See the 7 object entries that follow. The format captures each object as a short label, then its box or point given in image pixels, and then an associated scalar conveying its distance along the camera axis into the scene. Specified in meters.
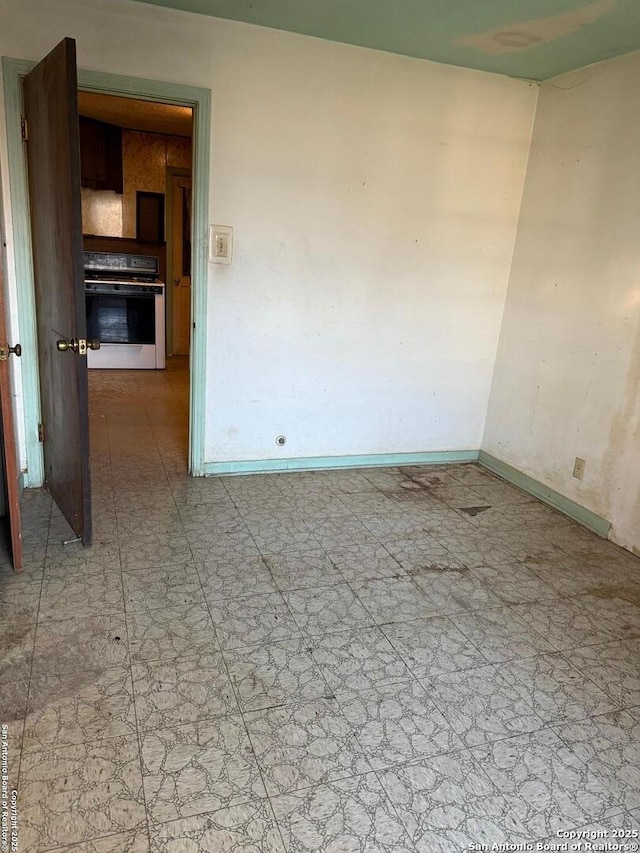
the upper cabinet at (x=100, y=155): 5.92
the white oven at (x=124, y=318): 5.91
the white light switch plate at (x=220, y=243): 3.10
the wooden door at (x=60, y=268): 2.18
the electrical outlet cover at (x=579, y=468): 3.19
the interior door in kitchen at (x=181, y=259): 6.74
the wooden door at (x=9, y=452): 2.12
